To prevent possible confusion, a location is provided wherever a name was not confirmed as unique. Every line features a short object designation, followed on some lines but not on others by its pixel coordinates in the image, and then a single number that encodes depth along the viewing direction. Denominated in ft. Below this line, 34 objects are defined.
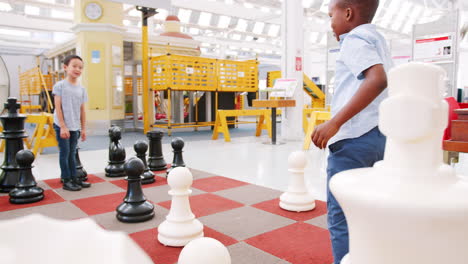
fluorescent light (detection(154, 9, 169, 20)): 44.36
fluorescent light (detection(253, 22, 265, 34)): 51.44
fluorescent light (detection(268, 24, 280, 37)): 52.65
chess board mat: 6.15
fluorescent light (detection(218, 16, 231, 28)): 47.39
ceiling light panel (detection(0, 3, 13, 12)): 40.10
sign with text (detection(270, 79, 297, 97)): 20.74
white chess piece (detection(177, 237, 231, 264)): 1.78
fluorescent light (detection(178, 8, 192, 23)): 43.93
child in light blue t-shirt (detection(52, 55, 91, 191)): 10.09
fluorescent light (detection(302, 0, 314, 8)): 40.10
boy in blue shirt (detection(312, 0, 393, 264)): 3.79
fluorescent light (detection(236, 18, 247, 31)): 49.80
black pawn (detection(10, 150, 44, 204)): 9.20
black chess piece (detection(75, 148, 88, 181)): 11.43
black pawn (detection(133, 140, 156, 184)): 11.22
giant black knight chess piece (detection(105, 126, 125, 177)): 12.35
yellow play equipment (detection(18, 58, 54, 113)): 32.49
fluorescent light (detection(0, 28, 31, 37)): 46.41
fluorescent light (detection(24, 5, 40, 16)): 41.68
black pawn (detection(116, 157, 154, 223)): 7.63
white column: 22.58
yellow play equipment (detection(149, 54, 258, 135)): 26.25
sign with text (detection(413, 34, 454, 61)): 20.10
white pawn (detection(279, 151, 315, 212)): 8.34
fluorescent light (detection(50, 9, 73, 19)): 43.29
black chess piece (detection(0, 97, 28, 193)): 10.57
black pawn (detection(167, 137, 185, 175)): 11.85
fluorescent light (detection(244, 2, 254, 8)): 43.34
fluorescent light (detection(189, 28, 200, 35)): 51.90
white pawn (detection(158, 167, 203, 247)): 6.47
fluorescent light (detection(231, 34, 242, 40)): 55.47
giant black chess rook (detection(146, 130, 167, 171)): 13.04
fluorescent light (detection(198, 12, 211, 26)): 45.65
